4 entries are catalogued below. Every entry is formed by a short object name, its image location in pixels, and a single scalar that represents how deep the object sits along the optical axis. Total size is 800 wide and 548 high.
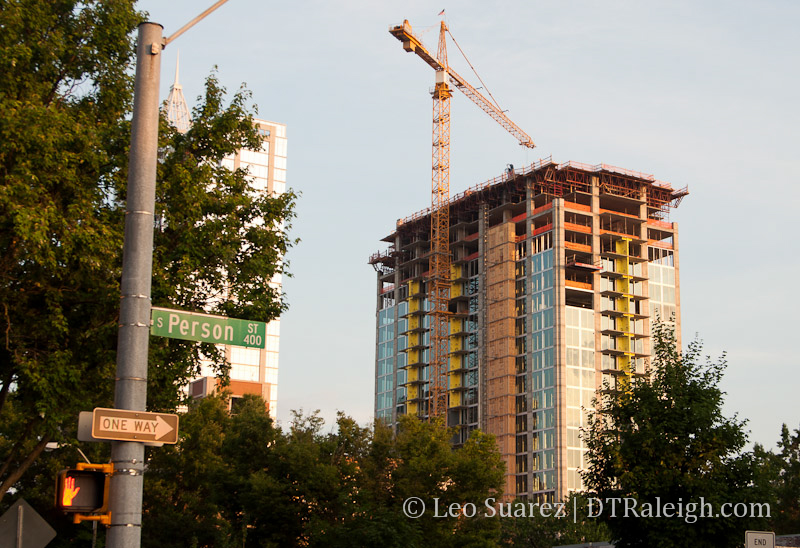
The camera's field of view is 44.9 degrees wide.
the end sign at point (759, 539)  18.87
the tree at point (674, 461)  31.14
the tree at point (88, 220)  21.81
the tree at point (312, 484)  49.88
